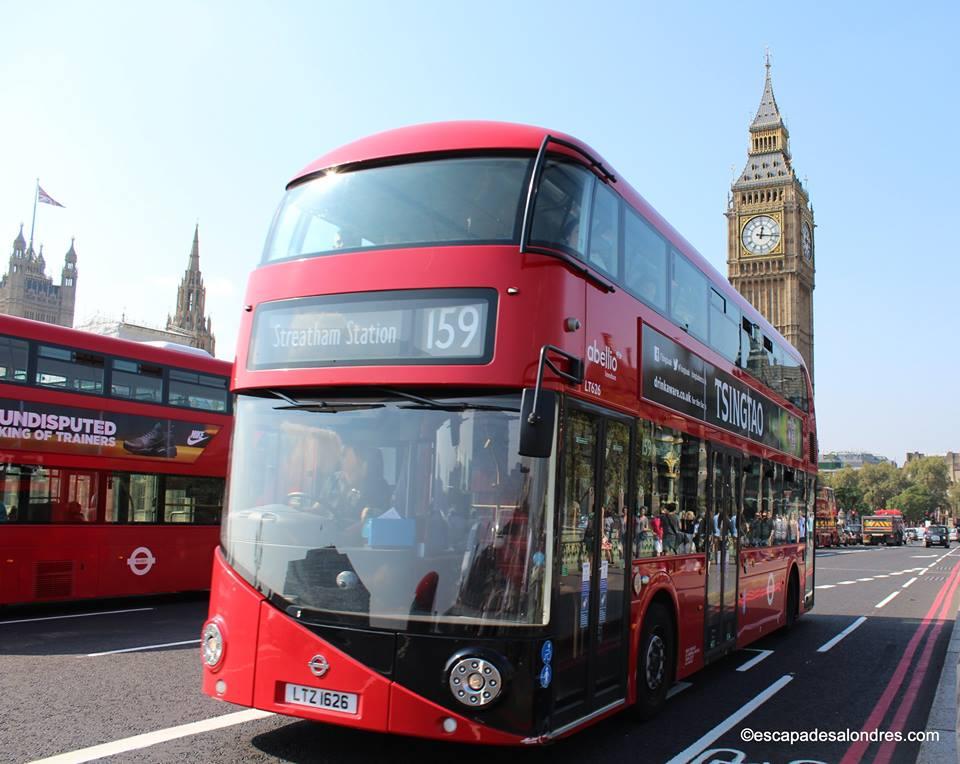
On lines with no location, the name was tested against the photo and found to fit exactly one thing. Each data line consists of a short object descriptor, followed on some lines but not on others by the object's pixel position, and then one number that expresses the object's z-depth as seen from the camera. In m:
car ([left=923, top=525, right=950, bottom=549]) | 64.25
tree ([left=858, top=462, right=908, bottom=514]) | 148.62
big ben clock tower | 98.44
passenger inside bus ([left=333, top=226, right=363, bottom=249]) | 5.67
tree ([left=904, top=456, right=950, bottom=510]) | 155.38
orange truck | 69.31
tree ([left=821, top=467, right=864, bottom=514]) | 105.69
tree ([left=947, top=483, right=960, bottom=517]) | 161.38
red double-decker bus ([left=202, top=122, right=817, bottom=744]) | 4.89
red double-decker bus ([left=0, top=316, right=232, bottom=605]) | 11.45
